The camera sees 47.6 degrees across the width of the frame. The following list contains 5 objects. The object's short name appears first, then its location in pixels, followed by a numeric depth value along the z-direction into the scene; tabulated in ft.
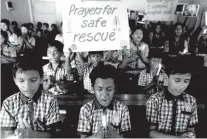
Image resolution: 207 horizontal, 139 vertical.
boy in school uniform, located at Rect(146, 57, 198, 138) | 6.09
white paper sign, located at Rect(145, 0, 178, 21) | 13.07
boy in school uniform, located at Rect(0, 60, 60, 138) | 5.57
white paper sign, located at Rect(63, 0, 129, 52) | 7.07
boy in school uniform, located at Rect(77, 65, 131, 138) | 5.80
